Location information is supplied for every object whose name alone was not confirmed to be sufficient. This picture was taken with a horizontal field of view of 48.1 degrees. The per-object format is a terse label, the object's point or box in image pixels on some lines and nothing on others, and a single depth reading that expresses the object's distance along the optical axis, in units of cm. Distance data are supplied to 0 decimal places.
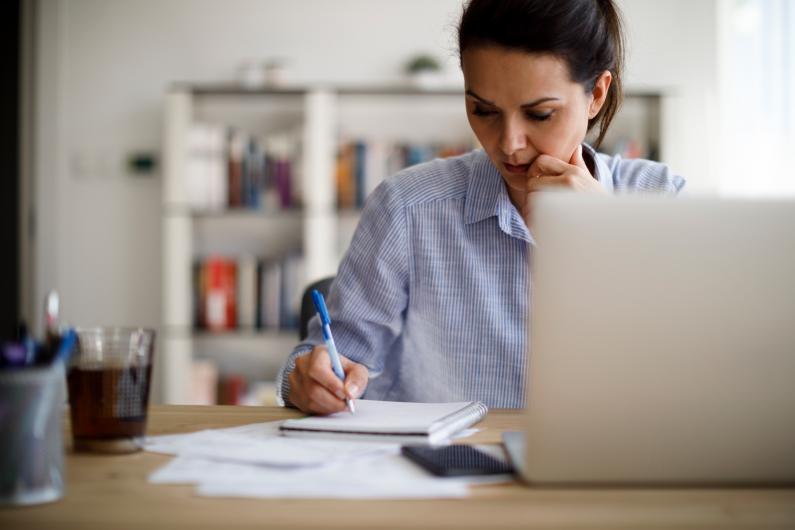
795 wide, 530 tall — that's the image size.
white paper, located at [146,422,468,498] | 76
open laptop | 75
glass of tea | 90
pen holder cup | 71
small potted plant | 409
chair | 165
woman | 140
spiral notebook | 99
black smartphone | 81
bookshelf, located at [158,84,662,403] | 405
